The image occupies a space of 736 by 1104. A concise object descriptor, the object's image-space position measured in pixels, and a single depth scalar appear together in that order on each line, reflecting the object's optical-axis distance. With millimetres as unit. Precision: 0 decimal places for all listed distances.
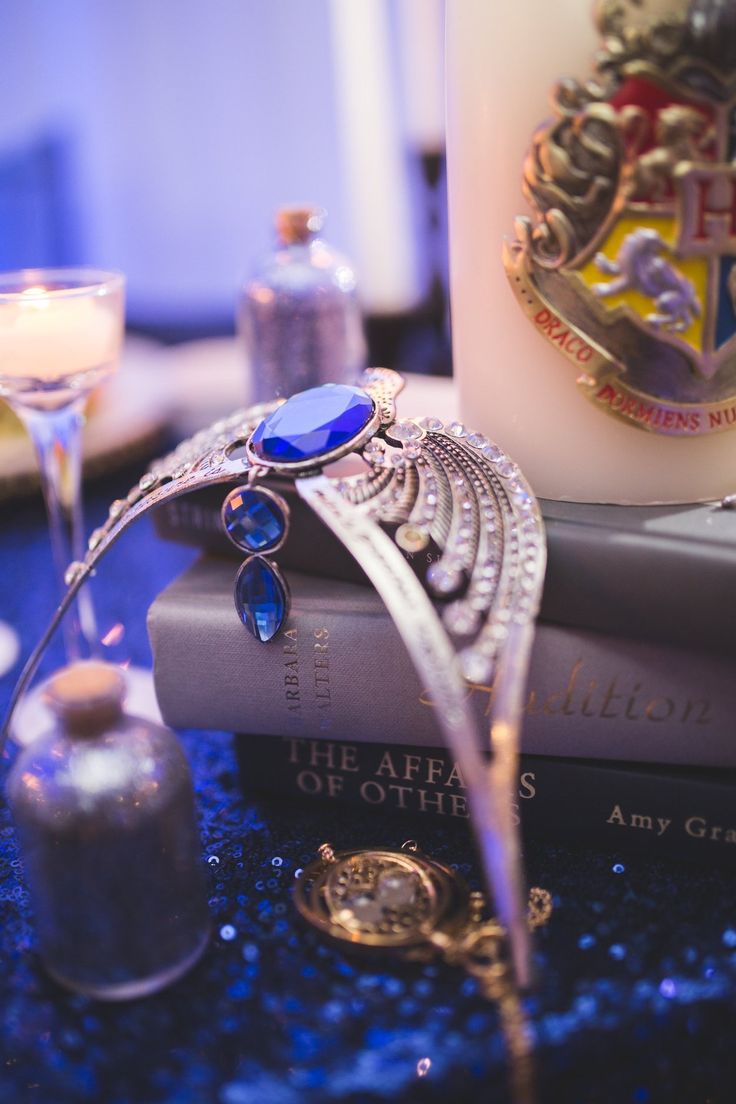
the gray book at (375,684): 364
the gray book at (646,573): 343
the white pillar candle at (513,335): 355
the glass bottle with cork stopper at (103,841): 304
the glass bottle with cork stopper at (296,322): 628
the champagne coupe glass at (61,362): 472
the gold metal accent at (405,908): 312
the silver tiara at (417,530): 281
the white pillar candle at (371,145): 1174
